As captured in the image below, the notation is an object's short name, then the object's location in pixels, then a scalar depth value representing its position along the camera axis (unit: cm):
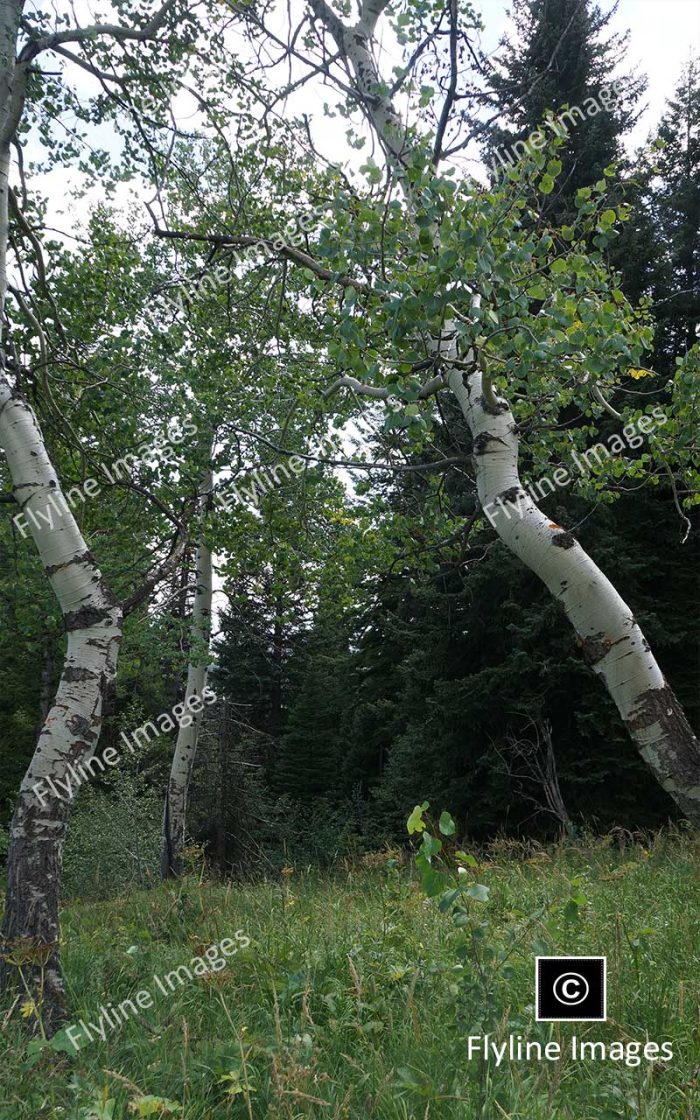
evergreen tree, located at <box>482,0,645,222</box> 1265
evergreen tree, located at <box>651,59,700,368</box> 1293
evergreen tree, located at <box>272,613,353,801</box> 2198
